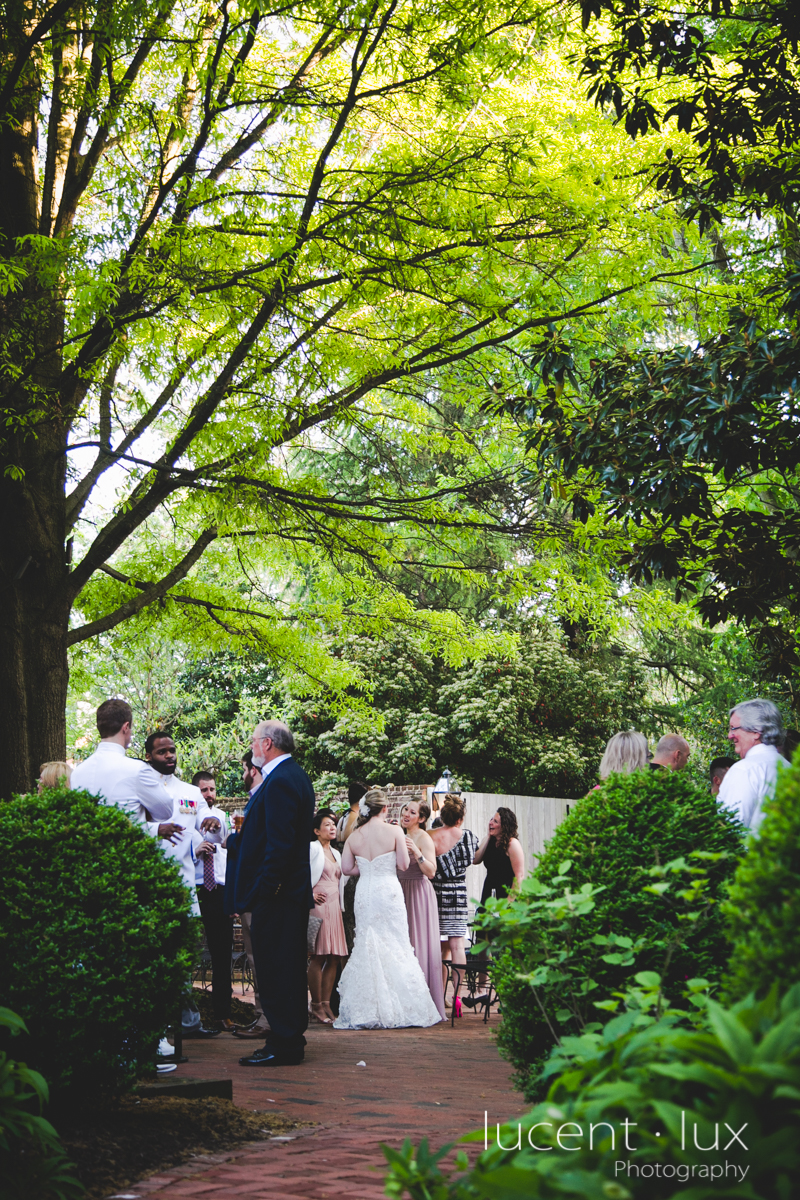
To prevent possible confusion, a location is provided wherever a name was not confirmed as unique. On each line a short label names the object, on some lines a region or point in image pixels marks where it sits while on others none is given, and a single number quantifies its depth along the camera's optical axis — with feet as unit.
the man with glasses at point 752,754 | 18.15
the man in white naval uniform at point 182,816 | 20.26
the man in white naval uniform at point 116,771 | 19.81
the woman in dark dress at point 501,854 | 37.65
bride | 34.55
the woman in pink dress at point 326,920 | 36.50
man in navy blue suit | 23.94
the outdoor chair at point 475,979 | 36.42
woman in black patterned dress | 39.99
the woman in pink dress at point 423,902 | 37.50
